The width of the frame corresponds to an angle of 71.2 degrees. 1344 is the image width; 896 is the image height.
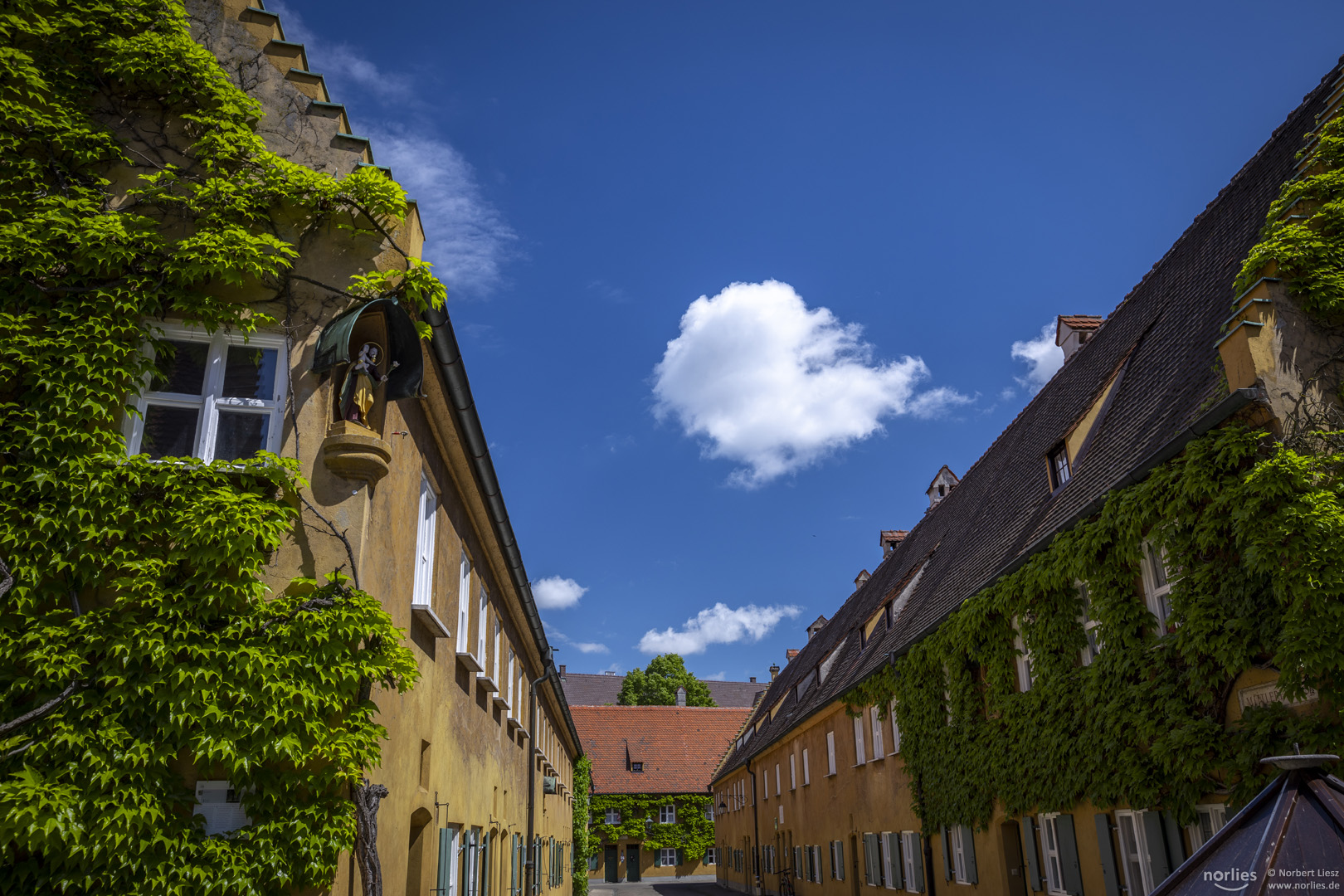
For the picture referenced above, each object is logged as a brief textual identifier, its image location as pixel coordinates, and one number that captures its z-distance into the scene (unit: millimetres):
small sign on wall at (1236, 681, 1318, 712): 8556
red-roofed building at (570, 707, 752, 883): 55469
